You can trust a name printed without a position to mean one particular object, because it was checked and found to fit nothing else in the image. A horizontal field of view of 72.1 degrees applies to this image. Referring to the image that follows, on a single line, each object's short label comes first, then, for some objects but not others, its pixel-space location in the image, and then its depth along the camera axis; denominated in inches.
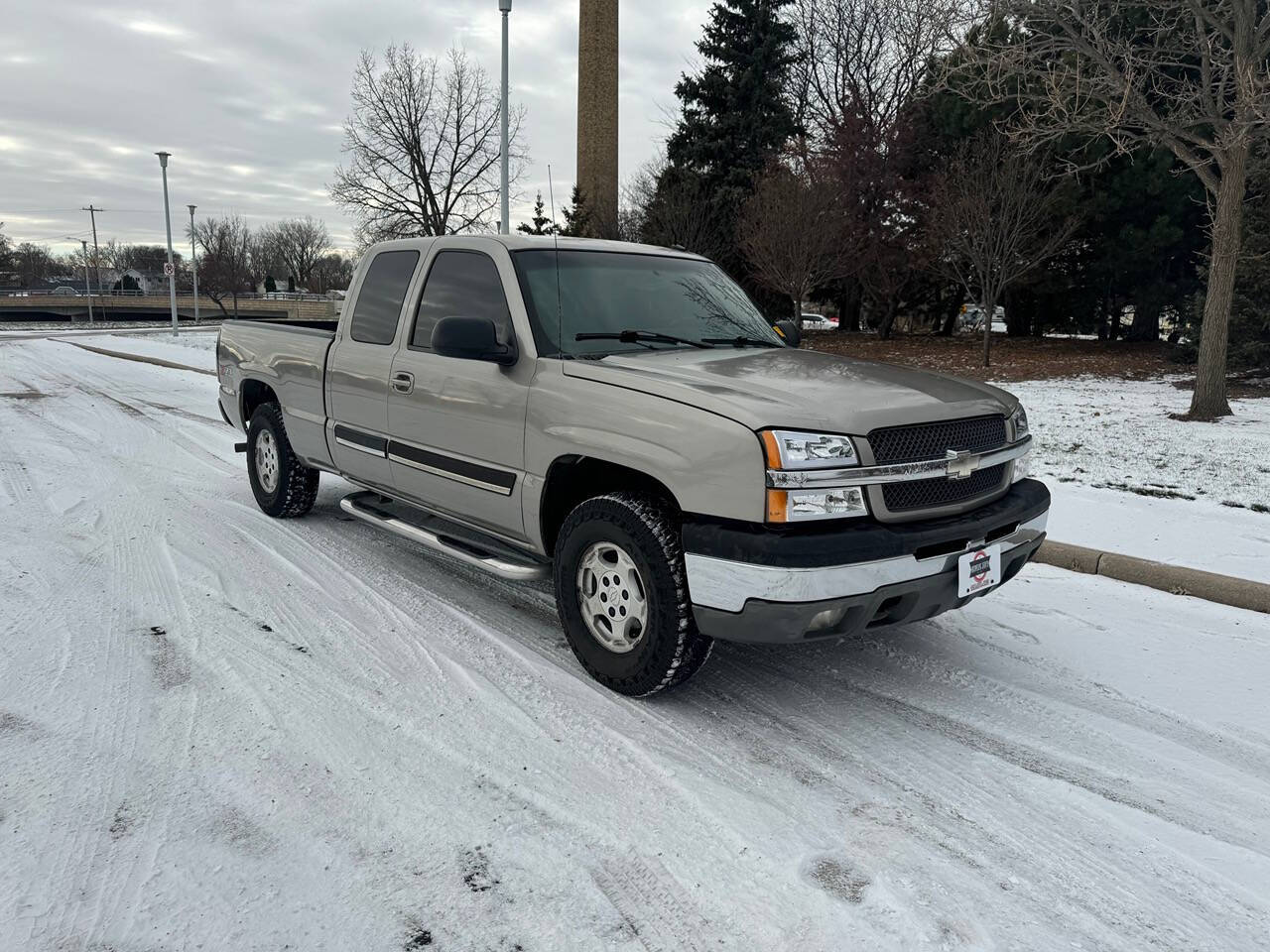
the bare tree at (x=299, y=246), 4163.4
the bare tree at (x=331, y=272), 3863.2
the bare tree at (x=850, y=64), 1242.6
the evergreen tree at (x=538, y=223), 1075.3
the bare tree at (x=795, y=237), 901.8
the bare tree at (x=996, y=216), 792.9
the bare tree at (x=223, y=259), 3100.4
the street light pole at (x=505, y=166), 625.3
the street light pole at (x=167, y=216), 1194.5
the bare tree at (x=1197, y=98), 424.5
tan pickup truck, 123.8
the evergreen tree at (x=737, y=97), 1196.5
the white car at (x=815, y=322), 1493.6
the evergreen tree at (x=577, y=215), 1046.4
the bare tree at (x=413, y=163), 1507.1
